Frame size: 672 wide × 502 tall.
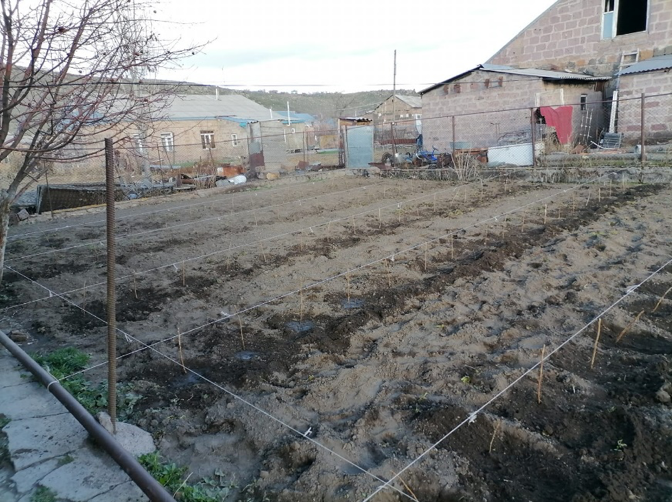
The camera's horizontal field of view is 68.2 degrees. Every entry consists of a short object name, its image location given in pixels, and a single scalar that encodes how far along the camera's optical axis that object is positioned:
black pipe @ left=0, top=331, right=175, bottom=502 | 2.00
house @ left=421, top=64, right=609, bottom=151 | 17.25
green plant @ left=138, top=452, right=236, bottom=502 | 2.36
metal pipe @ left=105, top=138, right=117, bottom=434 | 2.42
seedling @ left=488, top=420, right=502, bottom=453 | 2.64
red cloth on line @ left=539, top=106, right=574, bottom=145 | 16.16
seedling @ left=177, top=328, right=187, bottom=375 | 3.76
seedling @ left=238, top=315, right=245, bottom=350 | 4.22
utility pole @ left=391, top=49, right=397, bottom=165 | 37.03
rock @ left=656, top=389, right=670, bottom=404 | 2.97
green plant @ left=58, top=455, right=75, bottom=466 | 2.50
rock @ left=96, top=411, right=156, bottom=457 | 2.71
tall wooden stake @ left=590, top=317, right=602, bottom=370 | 3.45
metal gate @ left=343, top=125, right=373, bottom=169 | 19.06
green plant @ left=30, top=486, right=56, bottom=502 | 2.25
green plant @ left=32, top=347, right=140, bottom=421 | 3.18
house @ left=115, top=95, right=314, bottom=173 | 20.62
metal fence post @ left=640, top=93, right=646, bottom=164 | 11.30
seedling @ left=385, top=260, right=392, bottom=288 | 5.46
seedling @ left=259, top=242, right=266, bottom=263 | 6.80
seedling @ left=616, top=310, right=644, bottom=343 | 3.86
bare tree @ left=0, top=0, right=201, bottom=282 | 2.77
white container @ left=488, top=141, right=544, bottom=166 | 14.23
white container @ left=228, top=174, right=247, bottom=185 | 15.97
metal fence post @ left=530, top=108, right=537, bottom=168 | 13.21
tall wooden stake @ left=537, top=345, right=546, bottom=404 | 3.00
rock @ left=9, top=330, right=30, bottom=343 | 4.33
